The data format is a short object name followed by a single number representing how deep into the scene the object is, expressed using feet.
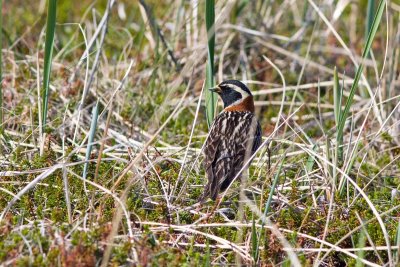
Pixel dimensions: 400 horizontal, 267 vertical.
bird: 34.85
